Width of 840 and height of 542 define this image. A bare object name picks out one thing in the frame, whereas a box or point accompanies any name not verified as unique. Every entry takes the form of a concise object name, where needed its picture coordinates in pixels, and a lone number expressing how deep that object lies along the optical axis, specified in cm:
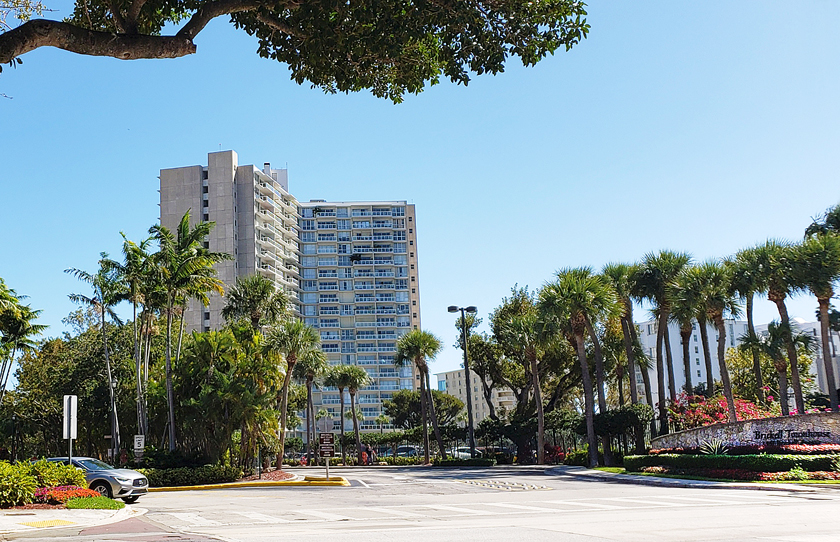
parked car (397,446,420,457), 8412
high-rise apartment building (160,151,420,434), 12081
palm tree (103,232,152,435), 3572
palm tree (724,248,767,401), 3625
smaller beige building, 15788
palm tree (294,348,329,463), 4348
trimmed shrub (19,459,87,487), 2020
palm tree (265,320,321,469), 3819
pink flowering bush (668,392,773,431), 3928
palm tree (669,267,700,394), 3772
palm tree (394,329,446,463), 5491
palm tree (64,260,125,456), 3821
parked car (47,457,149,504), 2284
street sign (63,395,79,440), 1950
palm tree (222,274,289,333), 4044
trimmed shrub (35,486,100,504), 1884
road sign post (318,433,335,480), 3214
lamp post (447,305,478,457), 4456
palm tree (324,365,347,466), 6694
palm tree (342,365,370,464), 6681
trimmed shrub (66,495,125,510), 1850
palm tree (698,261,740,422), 3744
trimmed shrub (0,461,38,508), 1789
